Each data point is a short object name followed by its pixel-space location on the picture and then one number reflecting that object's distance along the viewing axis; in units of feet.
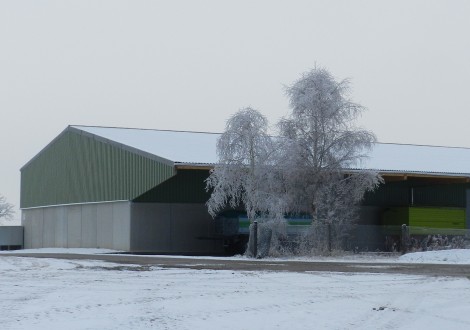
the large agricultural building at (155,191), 145.59
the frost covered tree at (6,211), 359.66
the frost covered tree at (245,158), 121.90
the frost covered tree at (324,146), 128.47
